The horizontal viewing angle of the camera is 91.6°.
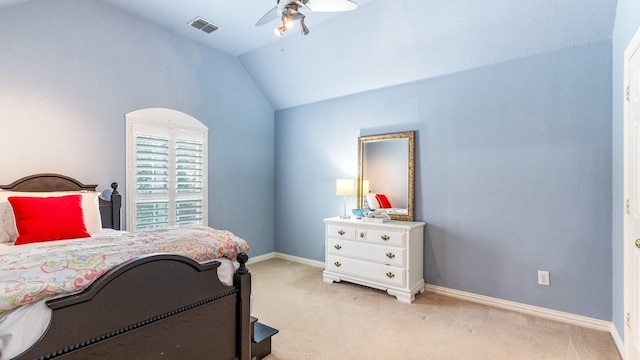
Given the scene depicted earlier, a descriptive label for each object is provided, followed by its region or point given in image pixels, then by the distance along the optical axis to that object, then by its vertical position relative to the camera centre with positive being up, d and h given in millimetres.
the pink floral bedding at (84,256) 1164 -356
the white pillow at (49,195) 2356 -249
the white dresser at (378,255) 3307 -830
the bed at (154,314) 1228 -623
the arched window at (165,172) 3512 +125
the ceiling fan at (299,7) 2139 +1231
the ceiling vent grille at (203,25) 3510 +1825
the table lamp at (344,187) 4027 -69
